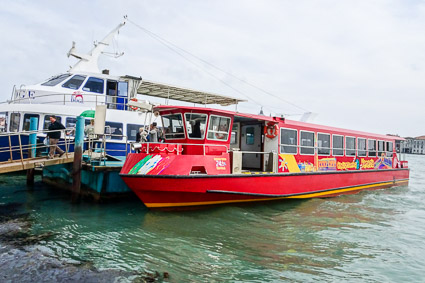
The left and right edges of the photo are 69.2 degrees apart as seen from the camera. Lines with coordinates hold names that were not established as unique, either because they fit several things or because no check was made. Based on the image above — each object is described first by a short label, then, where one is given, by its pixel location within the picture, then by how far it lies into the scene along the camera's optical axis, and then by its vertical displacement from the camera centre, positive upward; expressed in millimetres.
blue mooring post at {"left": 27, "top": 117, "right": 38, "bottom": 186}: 12531 +141
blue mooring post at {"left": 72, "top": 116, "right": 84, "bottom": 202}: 9953 -799
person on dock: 10781 +263
